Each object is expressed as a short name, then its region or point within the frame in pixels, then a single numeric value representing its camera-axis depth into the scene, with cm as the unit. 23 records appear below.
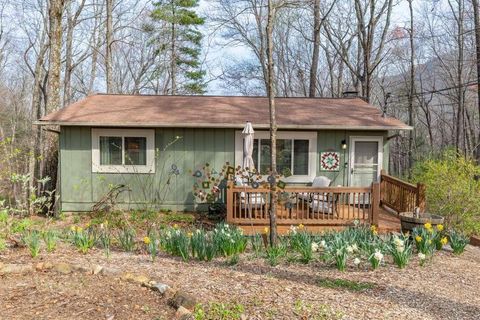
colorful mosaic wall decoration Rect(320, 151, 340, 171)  945
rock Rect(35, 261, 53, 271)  407
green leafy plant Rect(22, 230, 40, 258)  455
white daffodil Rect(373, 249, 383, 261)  441
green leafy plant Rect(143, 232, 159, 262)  471
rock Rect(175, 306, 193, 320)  305
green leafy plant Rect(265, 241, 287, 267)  475
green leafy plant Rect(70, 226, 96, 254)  504
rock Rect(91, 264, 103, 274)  401
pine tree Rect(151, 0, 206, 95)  2122
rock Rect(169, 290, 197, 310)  323
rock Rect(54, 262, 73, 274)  399
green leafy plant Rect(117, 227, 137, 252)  546
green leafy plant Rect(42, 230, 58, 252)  492
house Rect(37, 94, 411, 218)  916
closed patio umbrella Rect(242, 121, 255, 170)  836
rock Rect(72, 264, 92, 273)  403
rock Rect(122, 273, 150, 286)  379
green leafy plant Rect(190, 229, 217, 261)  484
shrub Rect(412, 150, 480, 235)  723
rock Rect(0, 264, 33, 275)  394
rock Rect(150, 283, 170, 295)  354
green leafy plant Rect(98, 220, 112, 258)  487
